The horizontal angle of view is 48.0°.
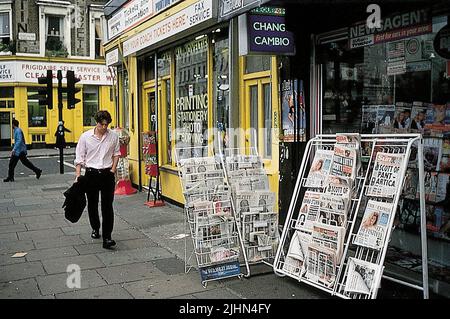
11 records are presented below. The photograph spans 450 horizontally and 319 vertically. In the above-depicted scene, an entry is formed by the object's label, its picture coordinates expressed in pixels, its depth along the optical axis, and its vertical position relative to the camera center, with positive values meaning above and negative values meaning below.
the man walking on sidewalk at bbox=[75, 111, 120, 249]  6.95 -0.43
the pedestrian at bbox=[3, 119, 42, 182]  15.10 -0.57
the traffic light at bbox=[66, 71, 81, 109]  15.79 +1.43
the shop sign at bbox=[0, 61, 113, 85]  27.19 +3.50
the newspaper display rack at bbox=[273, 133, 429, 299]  4.32 -0.79
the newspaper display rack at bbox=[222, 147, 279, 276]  5.78 -0.86
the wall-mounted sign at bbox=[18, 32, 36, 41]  27.66 +5.36
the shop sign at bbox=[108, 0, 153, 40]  10.77 +2.75
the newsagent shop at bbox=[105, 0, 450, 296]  5.10 +0.61
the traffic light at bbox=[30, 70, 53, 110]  15.89 +1.39
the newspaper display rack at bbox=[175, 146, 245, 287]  5.43 -0.95
